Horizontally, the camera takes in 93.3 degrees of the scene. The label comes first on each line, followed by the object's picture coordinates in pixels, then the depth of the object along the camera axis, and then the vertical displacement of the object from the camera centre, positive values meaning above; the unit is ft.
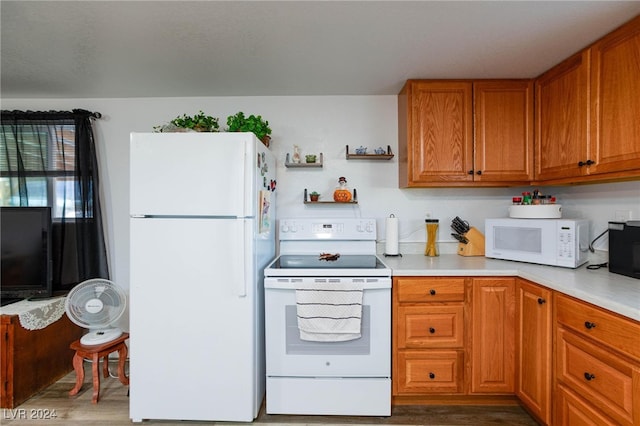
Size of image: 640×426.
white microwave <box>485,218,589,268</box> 6.26 -0.62
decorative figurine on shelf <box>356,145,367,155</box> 8.32 +1.72
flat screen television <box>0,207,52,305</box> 7.27 -0.92
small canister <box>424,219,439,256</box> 8.32 -0.64
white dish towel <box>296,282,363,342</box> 6.03 -1.92
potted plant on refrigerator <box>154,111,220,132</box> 6.40 +1.96
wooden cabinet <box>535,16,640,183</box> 5.14 +1.96
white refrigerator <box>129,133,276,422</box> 5.78 -1.22
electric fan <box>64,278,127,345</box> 6.78 -2.14
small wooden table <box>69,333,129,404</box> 6.63 -3.20
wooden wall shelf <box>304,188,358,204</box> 8.36 +0.35
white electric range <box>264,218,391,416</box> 6.18 -2.94
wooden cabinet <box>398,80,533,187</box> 7.44 +2.06
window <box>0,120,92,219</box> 8.23 +1.27
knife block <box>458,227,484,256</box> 8.13 -0.86
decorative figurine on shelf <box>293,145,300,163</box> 8.40 +1.62
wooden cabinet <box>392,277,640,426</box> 6.12 -2.66
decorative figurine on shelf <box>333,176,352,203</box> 8.25 +0.52
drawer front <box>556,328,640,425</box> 3.93 -2.38
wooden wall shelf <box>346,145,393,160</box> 8.27 +1.58
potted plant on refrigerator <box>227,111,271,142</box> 6.73 +1.99
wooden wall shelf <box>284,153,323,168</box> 8.36 +1.36
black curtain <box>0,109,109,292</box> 8.20 +0.92
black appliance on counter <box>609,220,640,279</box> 5.48 -0.66
